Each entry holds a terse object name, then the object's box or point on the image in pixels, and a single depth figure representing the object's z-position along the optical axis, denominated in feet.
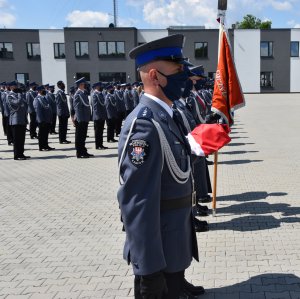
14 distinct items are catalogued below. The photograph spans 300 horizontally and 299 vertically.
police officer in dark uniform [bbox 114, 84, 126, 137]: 53.47
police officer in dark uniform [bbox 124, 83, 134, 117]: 59.11
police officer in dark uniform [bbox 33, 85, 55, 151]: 42.96
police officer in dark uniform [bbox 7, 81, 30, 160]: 37.11
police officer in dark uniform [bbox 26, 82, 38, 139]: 51.96
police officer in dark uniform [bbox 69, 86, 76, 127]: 41.05
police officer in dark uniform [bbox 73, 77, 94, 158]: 37.11
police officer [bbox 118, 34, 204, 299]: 7.73
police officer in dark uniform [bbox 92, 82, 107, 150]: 42.73
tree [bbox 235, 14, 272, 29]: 277.03
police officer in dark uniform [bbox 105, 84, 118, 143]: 47.73
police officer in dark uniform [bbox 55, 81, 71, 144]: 47.68
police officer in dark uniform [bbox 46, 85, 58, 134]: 49.74
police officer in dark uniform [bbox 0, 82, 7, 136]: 49.42
